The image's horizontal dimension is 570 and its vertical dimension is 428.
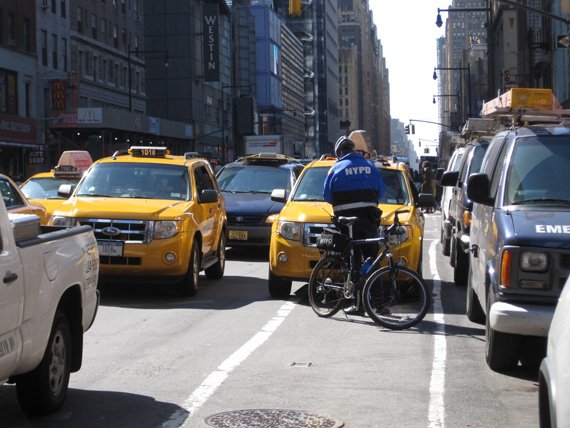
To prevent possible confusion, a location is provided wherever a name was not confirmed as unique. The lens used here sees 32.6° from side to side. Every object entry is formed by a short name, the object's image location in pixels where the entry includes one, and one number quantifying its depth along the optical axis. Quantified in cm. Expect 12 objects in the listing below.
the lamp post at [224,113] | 10555
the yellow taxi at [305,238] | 1147
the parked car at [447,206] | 1752
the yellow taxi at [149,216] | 1186
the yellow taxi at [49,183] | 1894
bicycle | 965
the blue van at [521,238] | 691
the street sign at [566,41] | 2520
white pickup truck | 526
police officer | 1028
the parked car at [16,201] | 1369
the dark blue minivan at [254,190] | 1800
